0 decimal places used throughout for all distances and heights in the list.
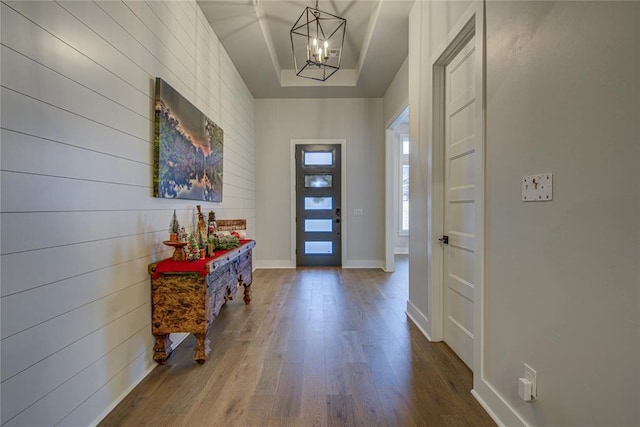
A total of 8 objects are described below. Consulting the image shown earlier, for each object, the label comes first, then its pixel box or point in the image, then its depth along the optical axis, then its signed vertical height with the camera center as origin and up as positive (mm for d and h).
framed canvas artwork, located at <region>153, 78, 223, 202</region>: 2051 +521
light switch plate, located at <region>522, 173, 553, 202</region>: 1173 +104
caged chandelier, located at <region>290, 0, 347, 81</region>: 2768 +2364
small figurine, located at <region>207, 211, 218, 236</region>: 2684 -134
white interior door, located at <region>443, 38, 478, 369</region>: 1969 +72
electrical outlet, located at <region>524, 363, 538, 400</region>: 1261 -738
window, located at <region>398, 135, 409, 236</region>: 7312 +658
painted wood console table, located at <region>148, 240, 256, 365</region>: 1966 -596
